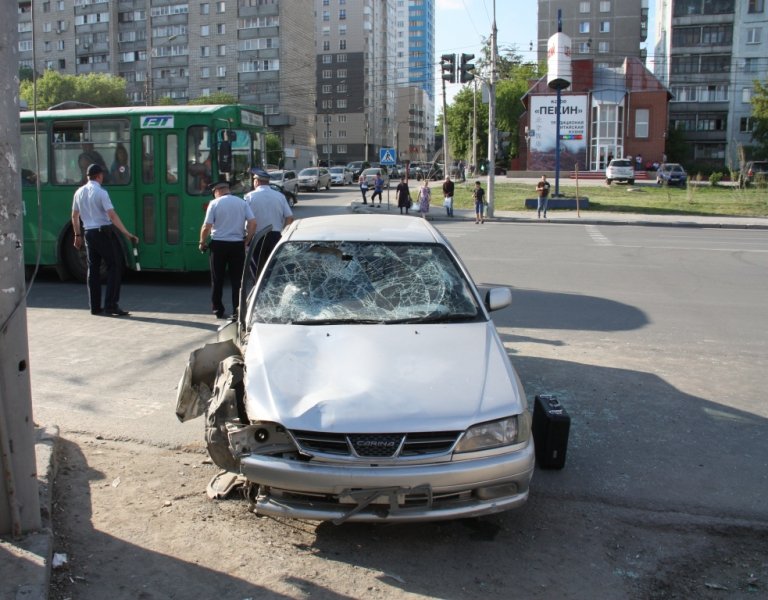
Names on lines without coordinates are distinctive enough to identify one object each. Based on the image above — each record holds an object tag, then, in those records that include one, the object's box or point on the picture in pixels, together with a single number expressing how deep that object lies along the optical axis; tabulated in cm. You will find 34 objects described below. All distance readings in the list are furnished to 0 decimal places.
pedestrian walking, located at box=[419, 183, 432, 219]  2812
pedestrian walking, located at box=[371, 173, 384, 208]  3650
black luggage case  483
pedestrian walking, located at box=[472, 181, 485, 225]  2755
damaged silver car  366
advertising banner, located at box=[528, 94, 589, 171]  6050
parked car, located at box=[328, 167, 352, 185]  6181
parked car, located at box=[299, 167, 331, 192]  5269
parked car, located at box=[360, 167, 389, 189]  5030
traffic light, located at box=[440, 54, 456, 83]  2678
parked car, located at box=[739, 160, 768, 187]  4197
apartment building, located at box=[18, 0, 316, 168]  9088
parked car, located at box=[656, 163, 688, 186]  5203
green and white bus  1189
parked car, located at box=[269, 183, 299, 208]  3781
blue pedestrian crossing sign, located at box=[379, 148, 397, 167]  3316
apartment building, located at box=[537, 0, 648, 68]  9706
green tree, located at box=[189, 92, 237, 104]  7965
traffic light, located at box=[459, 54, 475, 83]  2652
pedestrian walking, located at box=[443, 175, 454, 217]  3006
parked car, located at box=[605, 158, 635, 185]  5072
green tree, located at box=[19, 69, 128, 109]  6656
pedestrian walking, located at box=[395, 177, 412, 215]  3069
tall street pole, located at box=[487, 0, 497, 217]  2868
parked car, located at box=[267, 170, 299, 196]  4078
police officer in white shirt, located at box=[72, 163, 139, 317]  948
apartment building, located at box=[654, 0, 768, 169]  8019
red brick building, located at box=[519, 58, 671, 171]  6069
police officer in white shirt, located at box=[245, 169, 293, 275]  980
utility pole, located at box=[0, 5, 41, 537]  359
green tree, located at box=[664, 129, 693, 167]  7594
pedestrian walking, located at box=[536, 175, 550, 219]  2945
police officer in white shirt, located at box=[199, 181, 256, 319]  928
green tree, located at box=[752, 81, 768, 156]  5625
